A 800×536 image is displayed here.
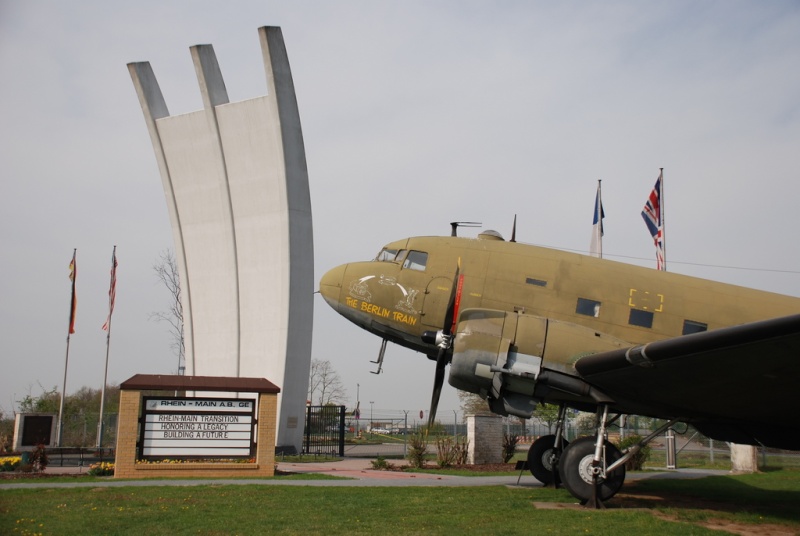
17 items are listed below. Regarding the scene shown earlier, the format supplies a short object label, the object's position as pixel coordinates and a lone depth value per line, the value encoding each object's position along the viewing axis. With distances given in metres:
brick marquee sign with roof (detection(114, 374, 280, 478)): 19.97
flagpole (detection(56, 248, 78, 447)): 39.47
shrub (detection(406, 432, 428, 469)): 25.58
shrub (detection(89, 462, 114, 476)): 20.25
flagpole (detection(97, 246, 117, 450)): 40.91
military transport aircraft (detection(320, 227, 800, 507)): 12.34
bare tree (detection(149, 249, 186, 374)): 54.66
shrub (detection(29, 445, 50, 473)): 21.39
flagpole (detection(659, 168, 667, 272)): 26.27
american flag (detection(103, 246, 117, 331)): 40.91
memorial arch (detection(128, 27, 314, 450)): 33.78
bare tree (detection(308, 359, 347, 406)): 88.69
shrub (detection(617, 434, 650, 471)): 23.11
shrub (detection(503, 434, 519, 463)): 27.95
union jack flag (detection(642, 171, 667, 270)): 26.48
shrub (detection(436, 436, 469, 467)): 25.59
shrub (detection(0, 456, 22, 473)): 21.95
